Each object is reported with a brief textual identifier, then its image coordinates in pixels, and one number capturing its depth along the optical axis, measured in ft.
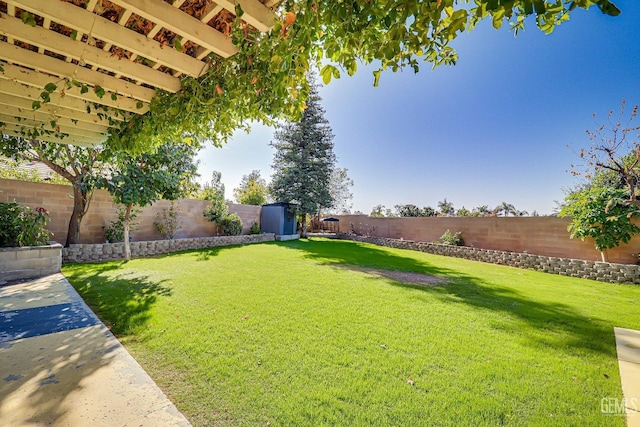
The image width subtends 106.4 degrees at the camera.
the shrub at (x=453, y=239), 34.60
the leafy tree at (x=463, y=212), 60.01
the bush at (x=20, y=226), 15.88
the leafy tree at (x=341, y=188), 91.91
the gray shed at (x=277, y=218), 46.65
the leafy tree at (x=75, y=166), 20.45
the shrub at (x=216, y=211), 35.96
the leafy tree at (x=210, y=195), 37.58
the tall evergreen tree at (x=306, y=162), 49.80
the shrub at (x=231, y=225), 37.51
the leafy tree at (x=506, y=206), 82.66
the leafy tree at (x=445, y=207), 87.29
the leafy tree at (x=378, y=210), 90.68
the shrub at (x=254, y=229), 44.32
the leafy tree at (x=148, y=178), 21.52
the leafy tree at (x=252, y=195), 60.70
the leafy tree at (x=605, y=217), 20.47
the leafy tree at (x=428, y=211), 73.20
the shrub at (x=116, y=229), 25.22
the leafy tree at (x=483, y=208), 73.21
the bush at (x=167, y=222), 30.14
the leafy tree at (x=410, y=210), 74.64
